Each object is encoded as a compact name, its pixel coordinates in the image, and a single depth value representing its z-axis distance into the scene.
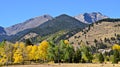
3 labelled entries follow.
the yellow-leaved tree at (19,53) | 179.41
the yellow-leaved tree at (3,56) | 180.30
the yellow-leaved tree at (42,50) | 185.12
